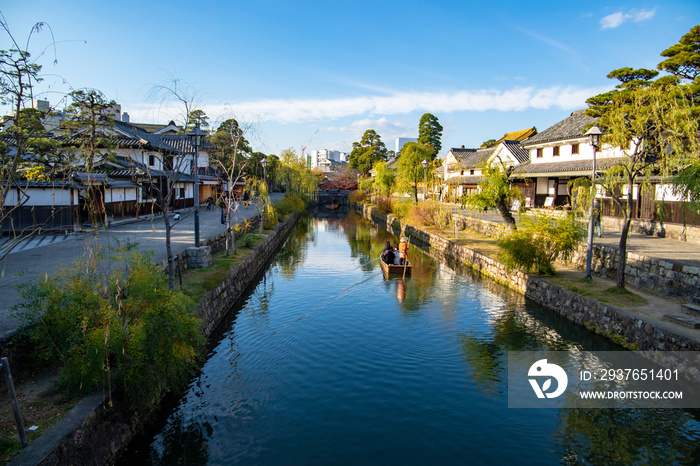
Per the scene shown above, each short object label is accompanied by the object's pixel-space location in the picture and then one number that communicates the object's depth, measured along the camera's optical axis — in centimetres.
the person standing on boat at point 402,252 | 2027
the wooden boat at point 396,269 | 1920
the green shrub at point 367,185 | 6825
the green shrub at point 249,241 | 2137
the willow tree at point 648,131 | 1192
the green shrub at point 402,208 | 3725
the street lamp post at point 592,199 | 1374
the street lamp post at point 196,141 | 1487
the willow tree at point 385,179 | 5022
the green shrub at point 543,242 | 1577
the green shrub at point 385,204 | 4809
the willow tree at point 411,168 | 4344
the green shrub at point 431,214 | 3173
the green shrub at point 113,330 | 658
